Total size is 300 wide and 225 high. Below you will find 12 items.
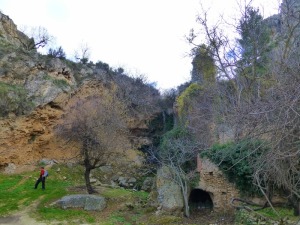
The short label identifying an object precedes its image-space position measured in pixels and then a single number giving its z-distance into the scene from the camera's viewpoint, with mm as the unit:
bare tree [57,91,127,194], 13820
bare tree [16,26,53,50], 26354
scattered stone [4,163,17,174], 17739
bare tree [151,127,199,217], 12567
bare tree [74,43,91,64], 28855
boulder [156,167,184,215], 11863
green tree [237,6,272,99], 15712
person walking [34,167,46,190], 14808
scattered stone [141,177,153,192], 18408
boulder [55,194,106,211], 12391
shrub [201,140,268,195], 11638
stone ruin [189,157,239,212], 12555
